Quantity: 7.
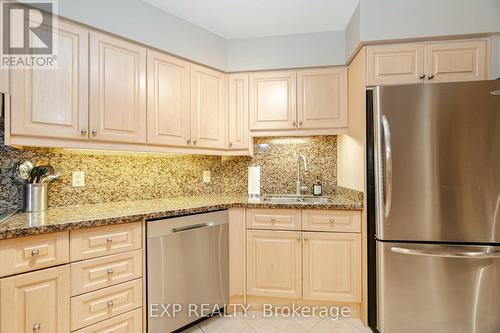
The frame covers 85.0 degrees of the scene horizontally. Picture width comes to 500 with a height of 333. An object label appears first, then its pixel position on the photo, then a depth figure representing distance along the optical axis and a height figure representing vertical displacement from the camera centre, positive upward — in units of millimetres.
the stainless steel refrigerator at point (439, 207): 1772 -260
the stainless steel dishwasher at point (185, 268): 1807 -724
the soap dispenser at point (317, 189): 2740 -208
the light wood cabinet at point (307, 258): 2182 -734
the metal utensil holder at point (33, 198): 1722 -181
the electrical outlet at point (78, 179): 1997 -72
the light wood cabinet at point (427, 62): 1983 +788
